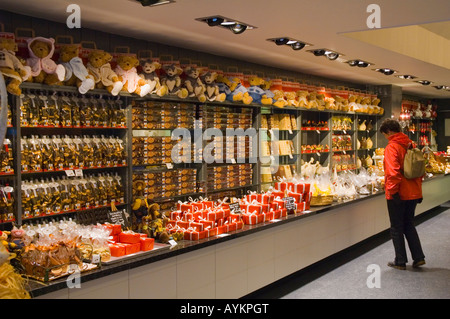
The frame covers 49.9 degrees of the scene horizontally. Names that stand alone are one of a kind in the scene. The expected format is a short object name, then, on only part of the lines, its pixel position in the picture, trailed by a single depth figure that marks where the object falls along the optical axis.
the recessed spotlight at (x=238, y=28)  4.45
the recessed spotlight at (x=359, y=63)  6.78
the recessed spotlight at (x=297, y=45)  5.38
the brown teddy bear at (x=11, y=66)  3.56
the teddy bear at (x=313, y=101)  7.63
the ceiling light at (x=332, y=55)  6.08
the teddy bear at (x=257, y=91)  6.37
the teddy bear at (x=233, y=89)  5.89
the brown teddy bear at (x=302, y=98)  7.36
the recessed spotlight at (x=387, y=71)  7.68
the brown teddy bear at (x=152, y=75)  4.88
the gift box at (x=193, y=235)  4.10
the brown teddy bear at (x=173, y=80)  5.13
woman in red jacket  5.70
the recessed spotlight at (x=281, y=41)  5.19
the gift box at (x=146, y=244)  3.67
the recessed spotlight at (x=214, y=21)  4.20
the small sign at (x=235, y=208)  4.79
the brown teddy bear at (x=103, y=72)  4.35
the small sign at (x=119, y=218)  4.03
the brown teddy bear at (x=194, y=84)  5.39
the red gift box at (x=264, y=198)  5.12
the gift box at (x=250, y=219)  4.72
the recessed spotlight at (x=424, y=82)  9.41
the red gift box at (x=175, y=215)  4.48
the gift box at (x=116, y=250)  3.50
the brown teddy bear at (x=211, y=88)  5.59
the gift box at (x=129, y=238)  3.66
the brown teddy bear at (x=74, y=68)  4.12
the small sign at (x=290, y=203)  5.29
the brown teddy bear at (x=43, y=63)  3.87
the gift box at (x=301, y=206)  5.44
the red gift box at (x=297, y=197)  5.48
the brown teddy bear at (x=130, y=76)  4.64
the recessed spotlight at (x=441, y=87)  10.42
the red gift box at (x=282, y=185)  5.66
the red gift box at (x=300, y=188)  5.57
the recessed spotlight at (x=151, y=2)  3.59
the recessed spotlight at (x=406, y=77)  8.55
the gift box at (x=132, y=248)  3.56
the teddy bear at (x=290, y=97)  7.09
